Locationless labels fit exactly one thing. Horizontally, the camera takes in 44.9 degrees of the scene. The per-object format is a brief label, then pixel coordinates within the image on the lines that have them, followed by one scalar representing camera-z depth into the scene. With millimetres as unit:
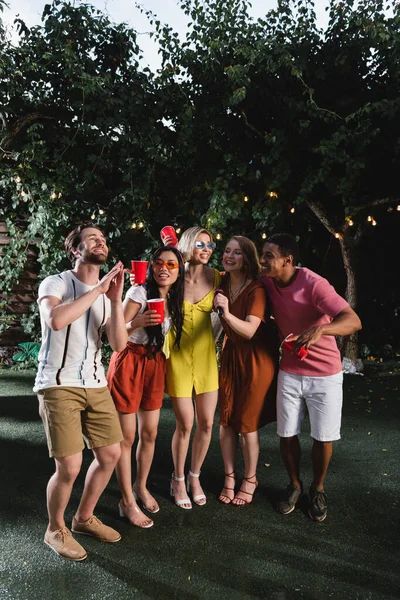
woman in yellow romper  2859
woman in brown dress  2885
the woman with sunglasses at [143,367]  2672
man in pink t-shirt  2764
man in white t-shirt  2238
